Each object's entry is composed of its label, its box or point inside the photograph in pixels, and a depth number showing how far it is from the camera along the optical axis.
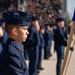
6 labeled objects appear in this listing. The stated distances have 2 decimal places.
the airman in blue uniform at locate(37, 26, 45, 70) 13.77
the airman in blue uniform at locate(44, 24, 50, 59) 18.85
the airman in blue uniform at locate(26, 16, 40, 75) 11.45
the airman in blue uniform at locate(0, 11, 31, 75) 4.77
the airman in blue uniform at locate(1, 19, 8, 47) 10.00
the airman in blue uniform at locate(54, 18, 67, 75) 11.54
